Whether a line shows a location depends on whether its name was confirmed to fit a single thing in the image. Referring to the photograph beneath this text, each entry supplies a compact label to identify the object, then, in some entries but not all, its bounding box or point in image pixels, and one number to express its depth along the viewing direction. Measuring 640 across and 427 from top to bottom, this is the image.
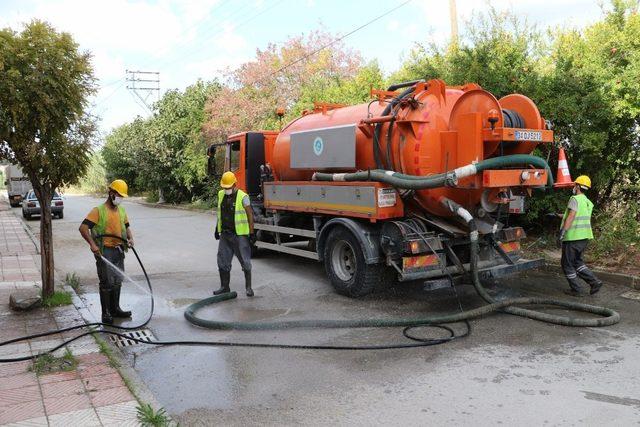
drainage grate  5.54
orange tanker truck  6.34
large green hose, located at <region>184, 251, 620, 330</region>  5.73
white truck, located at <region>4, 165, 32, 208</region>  32.88
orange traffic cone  7.55
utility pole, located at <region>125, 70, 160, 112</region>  43.34
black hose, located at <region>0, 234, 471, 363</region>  5.10
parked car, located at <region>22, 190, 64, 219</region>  22.89
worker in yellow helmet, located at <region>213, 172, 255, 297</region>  7.49
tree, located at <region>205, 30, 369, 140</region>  22.62
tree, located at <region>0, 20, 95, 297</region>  5.94
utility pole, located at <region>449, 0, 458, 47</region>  15.12
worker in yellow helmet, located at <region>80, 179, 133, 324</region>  6.07
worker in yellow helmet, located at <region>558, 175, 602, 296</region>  7.00
